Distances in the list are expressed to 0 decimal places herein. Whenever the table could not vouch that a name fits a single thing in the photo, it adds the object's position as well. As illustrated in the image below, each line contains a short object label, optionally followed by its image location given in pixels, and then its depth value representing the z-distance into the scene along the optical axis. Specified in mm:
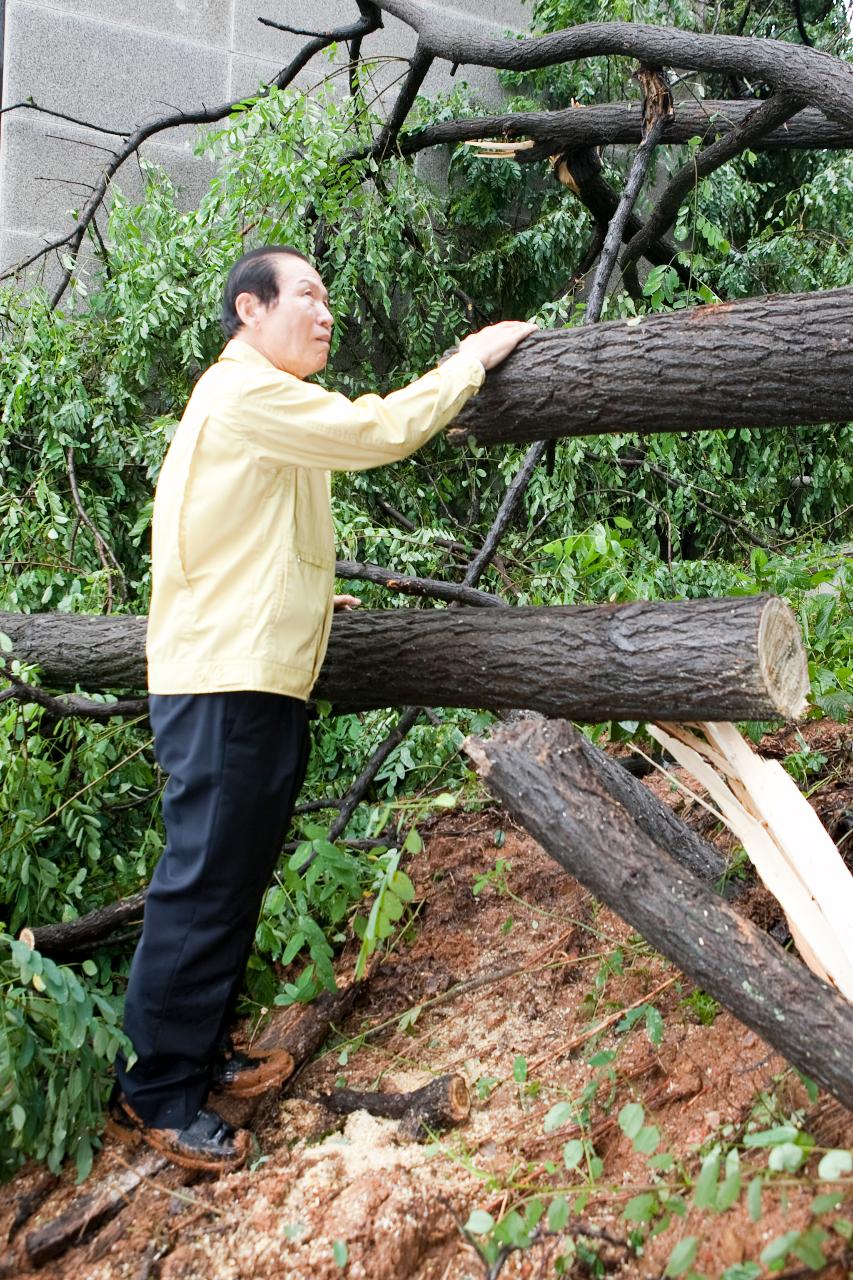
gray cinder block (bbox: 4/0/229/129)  5266
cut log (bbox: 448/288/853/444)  2314
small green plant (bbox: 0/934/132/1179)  2387
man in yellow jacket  2418
